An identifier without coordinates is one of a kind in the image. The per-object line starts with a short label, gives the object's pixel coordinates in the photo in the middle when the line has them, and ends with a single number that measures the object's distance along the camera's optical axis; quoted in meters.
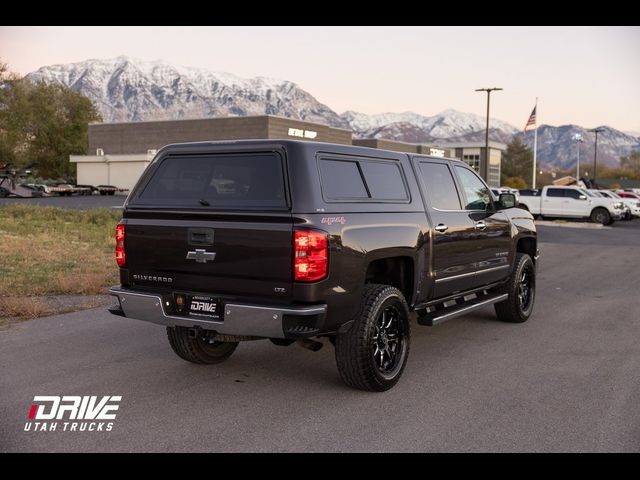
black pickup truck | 5.22
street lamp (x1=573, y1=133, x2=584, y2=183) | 84.10
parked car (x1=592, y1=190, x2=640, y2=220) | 38.53
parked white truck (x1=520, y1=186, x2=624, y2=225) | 33.91
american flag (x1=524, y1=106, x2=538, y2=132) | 50.04
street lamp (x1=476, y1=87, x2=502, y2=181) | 53.42
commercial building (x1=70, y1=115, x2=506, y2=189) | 65.75
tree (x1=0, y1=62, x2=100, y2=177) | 73.94
